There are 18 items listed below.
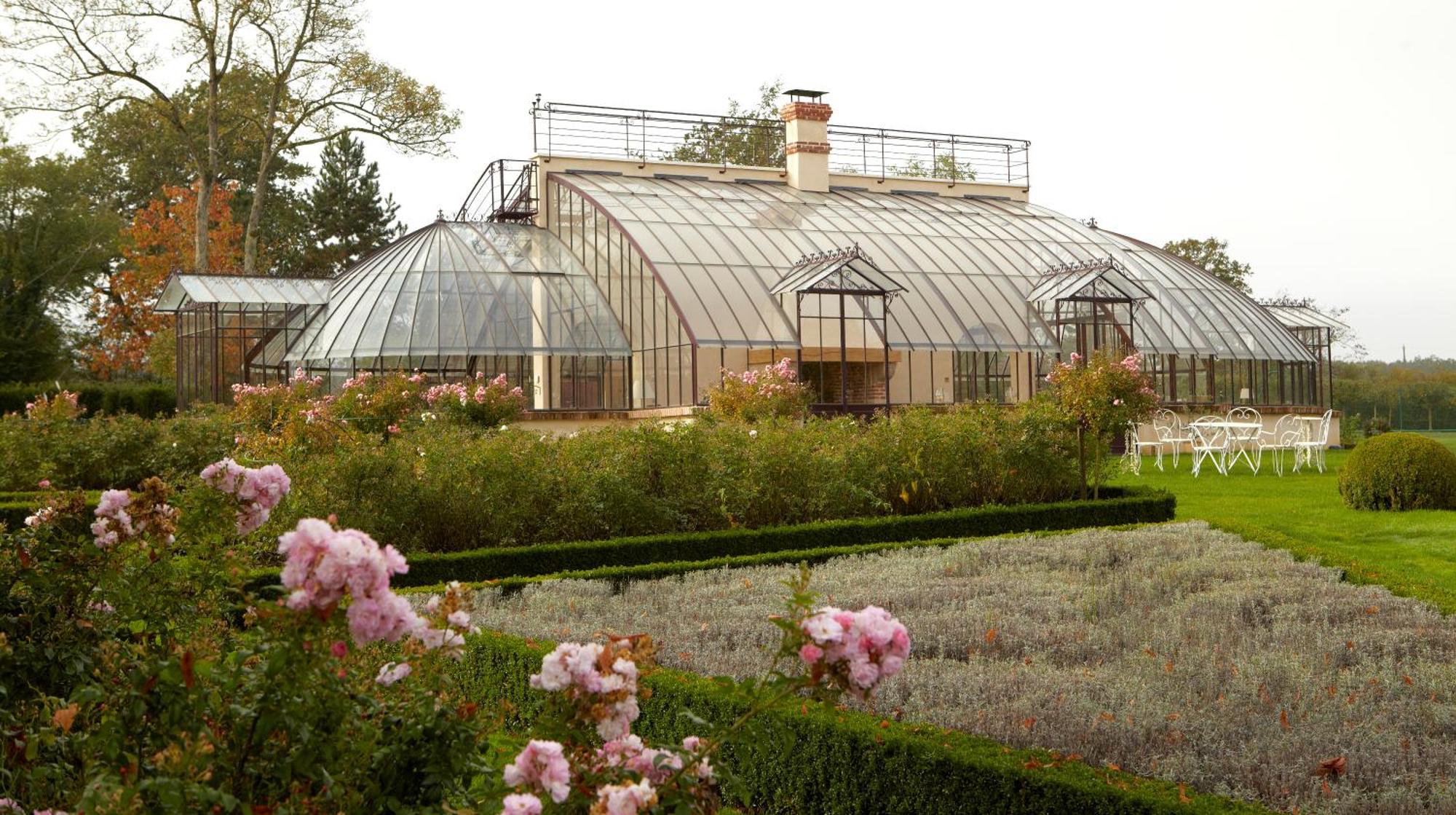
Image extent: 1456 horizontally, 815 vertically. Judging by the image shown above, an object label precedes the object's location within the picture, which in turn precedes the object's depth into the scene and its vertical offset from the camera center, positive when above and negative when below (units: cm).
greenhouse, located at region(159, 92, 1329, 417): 2389 +196
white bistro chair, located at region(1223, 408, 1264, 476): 2069 -67
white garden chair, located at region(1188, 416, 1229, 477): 1995 -66
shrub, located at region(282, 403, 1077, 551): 1080 -62
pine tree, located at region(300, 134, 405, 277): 4572 +689
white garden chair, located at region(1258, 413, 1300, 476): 2062 -60
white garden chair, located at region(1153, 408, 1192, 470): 2162 -47
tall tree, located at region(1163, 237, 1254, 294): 4128 +456
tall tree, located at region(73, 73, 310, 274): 3938 +789
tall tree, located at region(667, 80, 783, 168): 4109 +820
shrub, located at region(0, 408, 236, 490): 1566 -47
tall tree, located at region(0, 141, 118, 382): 3334 +455
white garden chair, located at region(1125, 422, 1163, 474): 1952 -79
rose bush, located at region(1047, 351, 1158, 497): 1370 +3
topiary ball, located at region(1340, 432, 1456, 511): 1501 -88
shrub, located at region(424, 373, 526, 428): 1933 +9
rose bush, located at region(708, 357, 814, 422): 1867 +16
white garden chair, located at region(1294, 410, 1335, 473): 2053 -70
